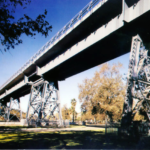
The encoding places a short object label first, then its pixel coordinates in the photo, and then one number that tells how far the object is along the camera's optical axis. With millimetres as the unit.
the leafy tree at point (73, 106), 68325
